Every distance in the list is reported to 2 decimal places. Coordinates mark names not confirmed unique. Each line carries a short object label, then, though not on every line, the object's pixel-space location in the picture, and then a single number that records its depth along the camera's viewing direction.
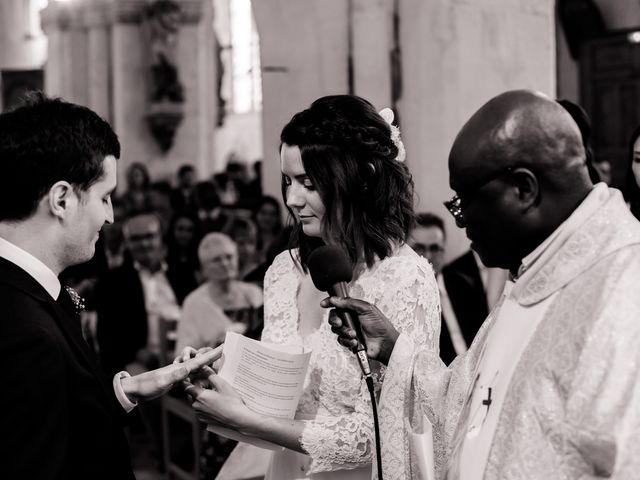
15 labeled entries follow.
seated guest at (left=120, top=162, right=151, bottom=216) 12.90
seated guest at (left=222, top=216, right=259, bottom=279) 7.30
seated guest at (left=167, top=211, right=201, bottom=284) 8.00
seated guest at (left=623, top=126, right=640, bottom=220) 3.44
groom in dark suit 1.76
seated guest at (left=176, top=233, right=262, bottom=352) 5.54
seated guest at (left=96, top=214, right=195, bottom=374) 6.38
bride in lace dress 2.65
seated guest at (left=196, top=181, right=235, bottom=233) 9.14
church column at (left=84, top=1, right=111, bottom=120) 15.47
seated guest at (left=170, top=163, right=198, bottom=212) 11.92
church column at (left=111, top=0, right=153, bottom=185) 14.99
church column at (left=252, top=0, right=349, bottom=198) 5.66
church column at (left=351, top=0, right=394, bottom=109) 5.41
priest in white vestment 1.52
